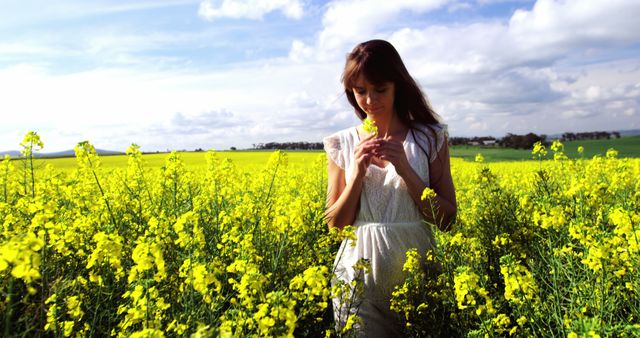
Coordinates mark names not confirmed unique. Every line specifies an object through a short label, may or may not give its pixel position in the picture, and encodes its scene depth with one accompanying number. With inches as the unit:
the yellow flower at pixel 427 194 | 101.4
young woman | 104.7
